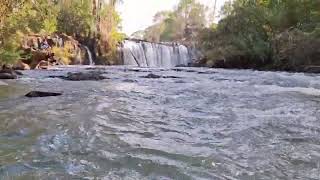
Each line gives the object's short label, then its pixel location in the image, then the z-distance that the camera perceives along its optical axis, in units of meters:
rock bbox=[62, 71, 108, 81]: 8.15
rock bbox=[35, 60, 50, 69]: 13.47
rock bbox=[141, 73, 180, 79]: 8.93
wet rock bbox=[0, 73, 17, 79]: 8.03
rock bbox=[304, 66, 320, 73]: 11.33
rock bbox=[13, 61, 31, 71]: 12.14
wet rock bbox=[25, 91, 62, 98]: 4.99
